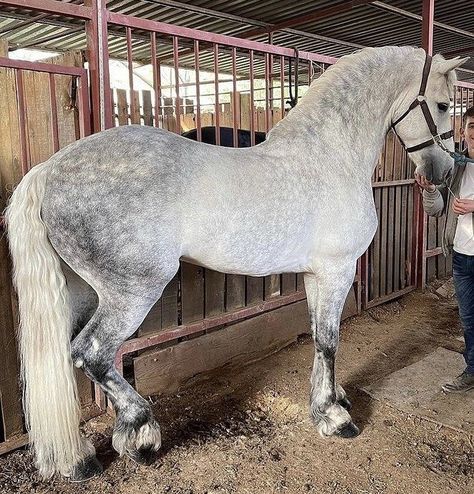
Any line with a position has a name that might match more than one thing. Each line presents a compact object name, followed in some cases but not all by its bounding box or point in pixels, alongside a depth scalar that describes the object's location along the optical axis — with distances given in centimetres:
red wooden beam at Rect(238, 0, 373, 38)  563
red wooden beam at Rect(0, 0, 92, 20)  209
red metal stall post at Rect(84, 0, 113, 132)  244
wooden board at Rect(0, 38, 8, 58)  233
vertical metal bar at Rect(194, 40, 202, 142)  286
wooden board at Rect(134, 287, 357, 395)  297
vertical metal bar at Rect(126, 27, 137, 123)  262
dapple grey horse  190
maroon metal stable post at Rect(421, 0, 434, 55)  462
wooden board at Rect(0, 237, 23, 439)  233
